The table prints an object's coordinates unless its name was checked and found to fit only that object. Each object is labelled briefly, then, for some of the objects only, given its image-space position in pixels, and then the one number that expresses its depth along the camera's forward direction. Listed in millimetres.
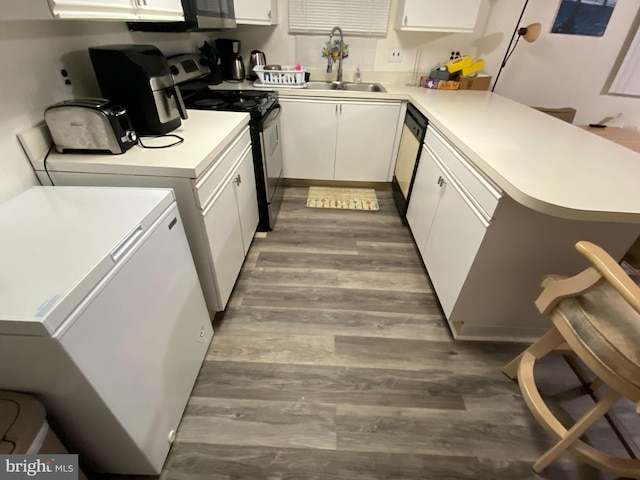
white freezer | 682
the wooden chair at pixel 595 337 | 830
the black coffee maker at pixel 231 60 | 2666
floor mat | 2773
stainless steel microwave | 1615
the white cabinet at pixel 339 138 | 2596
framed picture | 2484
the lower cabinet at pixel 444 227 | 1406
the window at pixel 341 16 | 2682
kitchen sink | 2916
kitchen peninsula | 1034
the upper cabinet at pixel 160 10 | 1236
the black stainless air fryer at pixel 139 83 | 1269
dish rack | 2525
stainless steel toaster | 1152
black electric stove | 1954
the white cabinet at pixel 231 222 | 1425
